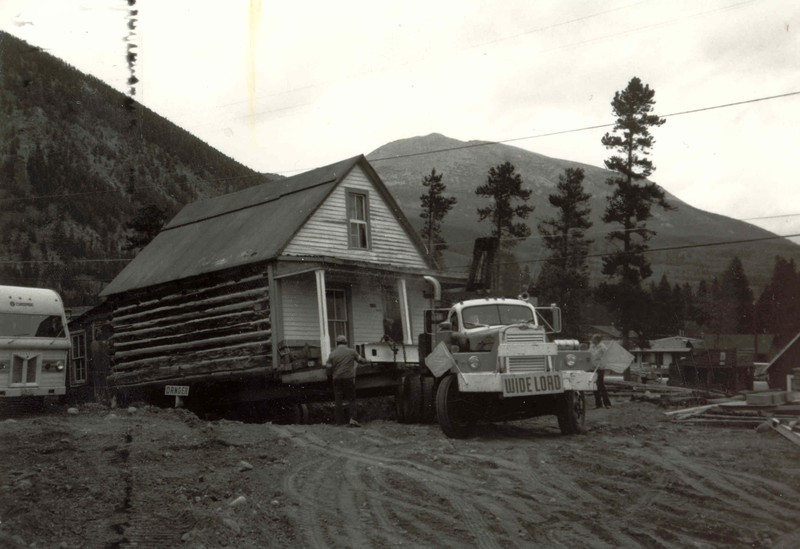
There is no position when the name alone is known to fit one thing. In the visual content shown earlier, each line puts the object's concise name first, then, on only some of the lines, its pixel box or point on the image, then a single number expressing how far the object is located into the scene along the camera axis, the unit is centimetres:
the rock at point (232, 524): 771
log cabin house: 2105
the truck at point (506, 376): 1420
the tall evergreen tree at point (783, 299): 9438
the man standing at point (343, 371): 1709
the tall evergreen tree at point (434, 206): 6144
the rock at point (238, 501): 850
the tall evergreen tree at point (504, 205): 5838
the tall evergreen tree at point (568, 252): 6238
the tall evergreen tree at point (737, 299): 10806
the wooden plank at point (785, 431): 1362
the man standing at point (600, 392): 2157
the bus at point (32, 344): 2048
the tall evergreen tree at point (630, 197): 5469
